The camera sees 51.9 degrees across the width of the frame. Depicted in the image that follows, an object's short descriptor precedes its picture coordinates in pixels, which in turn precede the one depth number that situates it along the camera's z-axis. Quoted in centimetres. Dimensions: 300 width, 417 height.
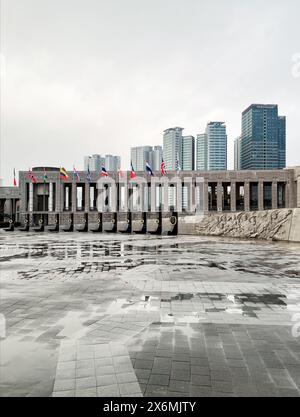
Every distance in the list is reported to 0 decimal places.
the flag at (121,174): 5819
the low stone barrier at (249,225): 2322
